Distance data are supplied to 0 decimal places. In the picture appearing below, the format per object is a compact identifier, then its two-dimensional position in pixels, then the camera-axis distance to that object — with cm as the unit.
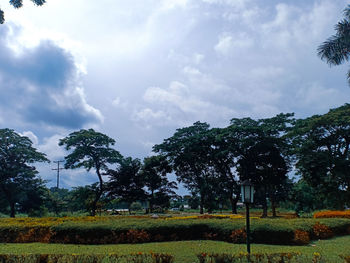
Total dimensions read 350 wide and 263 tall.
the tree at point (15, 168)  3016
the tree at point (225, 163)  2792
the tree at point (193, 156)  3031
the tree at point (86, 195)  3190
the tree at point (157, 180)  3425
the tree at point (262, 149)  2638
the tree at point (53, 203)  3466
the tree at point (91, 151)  2966
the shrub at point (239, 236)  947
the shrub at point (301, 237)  925
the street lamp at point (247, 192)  788
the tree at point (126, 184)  3422
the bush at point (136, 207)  5939
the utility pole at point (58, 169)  4800
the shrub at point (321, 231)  1055
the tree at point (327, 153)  2100
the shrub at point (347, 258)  484
